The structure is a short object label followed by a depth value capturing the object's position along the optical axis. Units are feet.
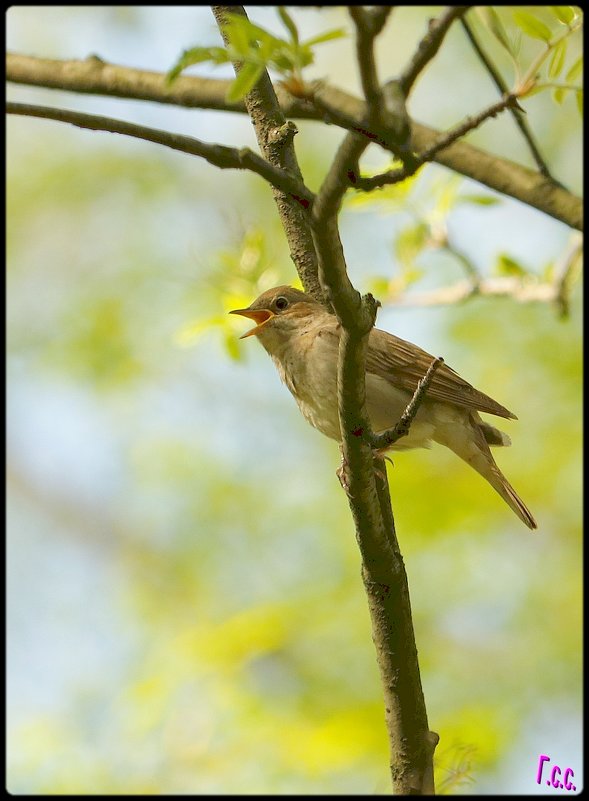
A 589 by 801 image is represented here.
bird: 37.52
